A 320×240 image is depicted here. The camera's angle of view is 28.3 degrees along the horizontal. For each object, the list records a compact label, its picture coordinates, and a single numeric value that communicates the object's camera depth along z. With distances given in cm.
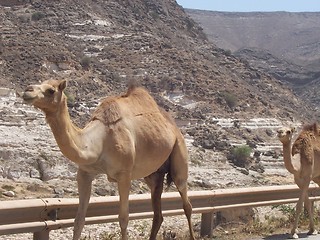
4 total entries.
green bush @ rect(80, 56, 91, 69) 5288
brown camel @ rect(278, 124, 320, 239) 1047
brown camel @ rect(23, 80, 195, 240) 652
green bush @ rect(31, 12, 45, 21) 6303
